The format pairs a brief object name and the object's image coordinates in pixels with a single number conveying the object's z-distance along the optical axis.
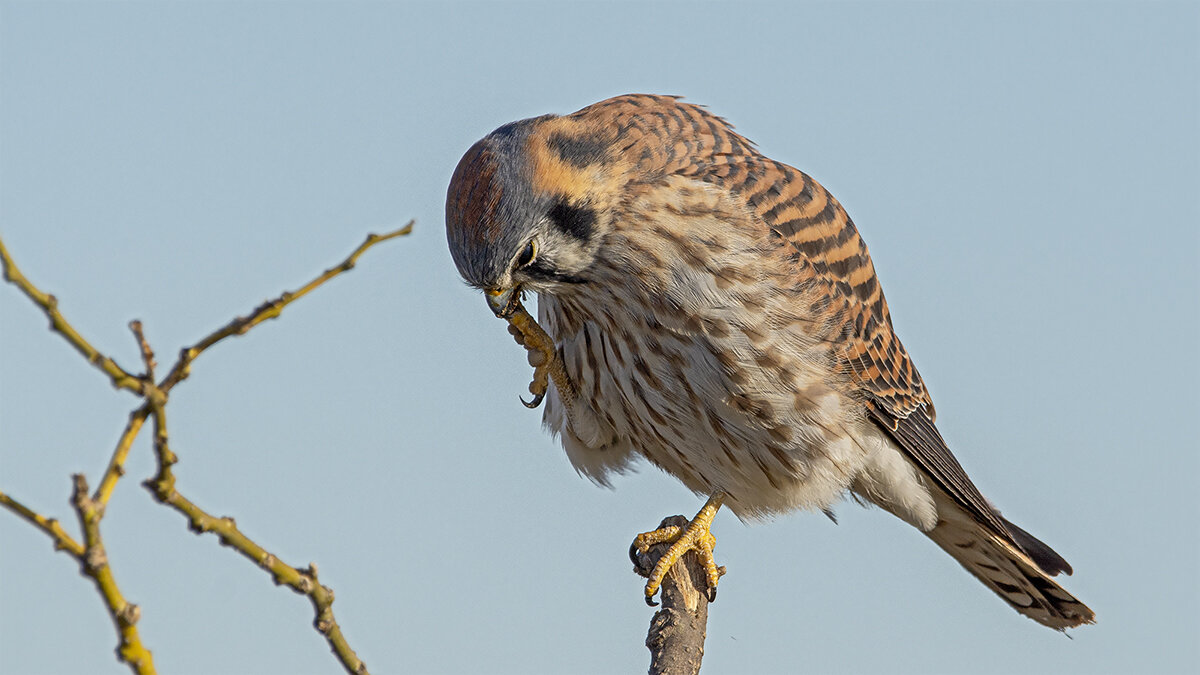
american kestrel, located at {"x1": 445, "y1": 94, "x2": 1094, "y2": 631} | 7.66
